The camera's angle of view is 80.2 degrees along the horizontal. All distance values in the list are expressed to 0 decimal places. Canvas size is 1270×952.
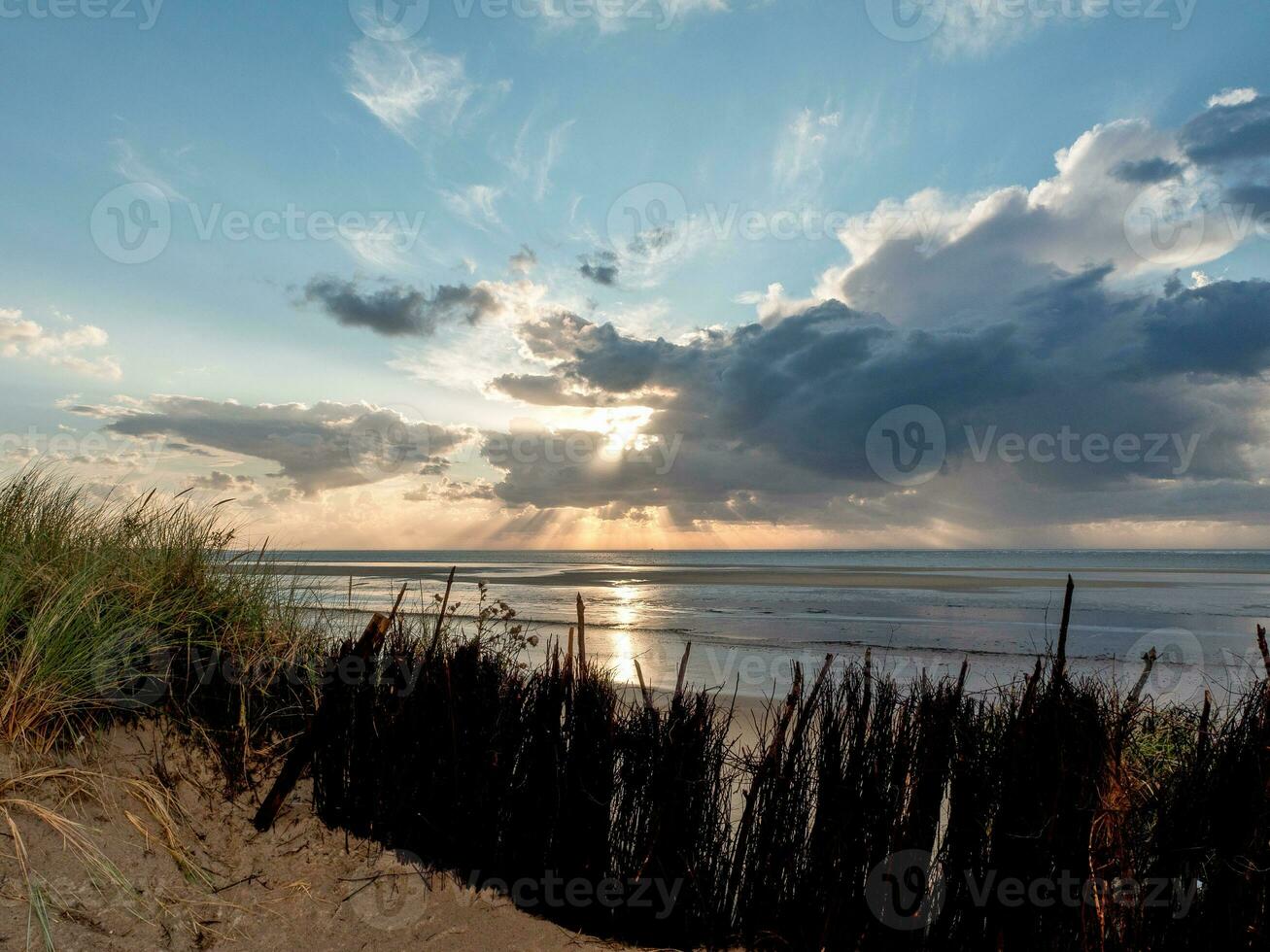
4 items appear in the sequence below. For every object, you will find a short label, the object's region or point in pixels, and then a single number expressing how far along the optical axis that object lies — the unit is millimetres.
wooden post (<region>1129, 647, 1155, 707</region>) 3226
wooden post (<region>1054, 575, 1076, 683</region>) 3266
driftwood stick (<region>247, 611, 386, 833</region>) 4070
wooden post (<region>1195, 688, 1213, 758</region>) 3236
